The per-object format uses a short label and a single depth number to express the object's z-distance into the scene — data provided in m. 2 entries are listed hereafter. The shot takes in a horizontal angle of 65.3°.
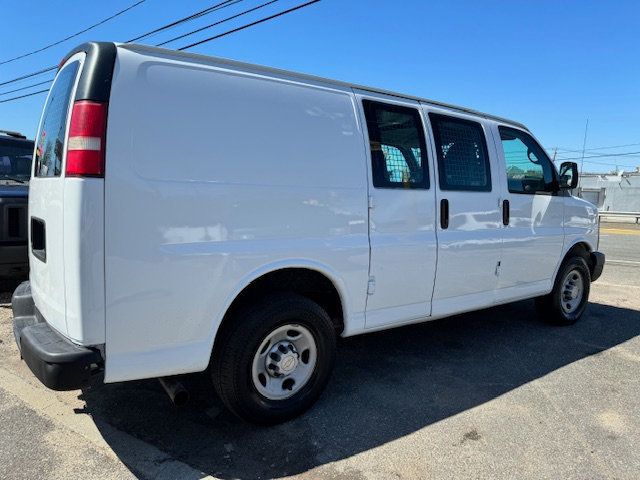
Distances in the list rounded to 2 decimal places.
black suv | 5.10
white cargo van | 2.43
